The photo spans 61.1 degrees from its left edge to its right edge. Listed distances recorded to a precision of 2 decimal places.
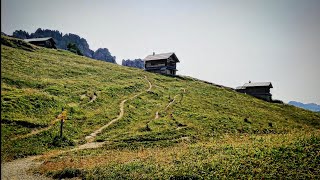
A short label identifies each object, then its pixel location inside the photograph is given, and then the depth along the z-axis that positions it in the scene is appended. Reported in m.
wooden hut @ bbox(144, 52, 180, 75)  103.00
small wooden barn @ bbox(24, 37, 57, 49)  112.69
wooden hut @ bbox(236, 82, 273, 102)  104.62
